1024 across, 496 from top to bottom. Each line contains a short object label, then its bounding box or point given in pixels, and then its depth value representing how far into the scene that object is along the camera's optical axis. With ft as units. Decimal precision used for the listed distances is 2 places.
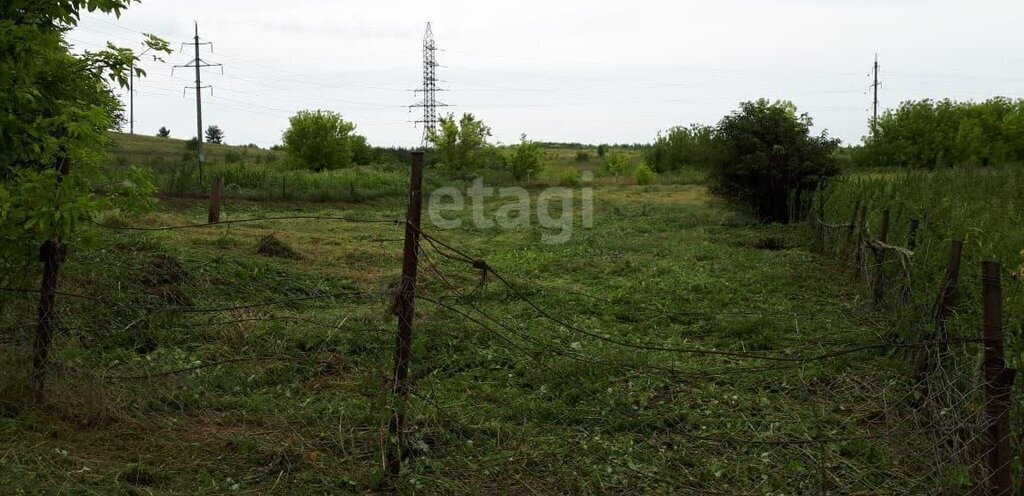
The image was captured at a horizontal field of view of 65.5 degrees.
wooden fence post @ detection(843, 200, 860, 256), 34.73
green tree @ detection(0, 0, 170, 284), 12.24
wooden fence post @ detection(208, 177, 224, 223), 51.03
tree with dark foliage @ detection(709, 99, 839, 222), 56.85
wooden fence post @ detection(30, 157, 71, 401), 13.80
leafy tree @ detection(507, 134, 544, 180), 136.77
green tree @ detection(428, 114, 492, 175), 124.98
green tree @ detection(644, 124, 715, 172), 160.25
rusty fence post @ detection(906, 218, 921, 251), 23.59
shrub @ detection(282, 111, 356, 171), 123.95
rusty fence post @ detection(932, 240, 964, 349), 14.55
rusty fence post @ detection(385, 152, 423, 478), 11.93
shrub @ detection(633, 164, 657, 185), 128.63
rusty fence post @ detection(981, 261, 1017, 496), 10.17
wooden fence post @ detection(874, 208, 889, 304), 25.89
